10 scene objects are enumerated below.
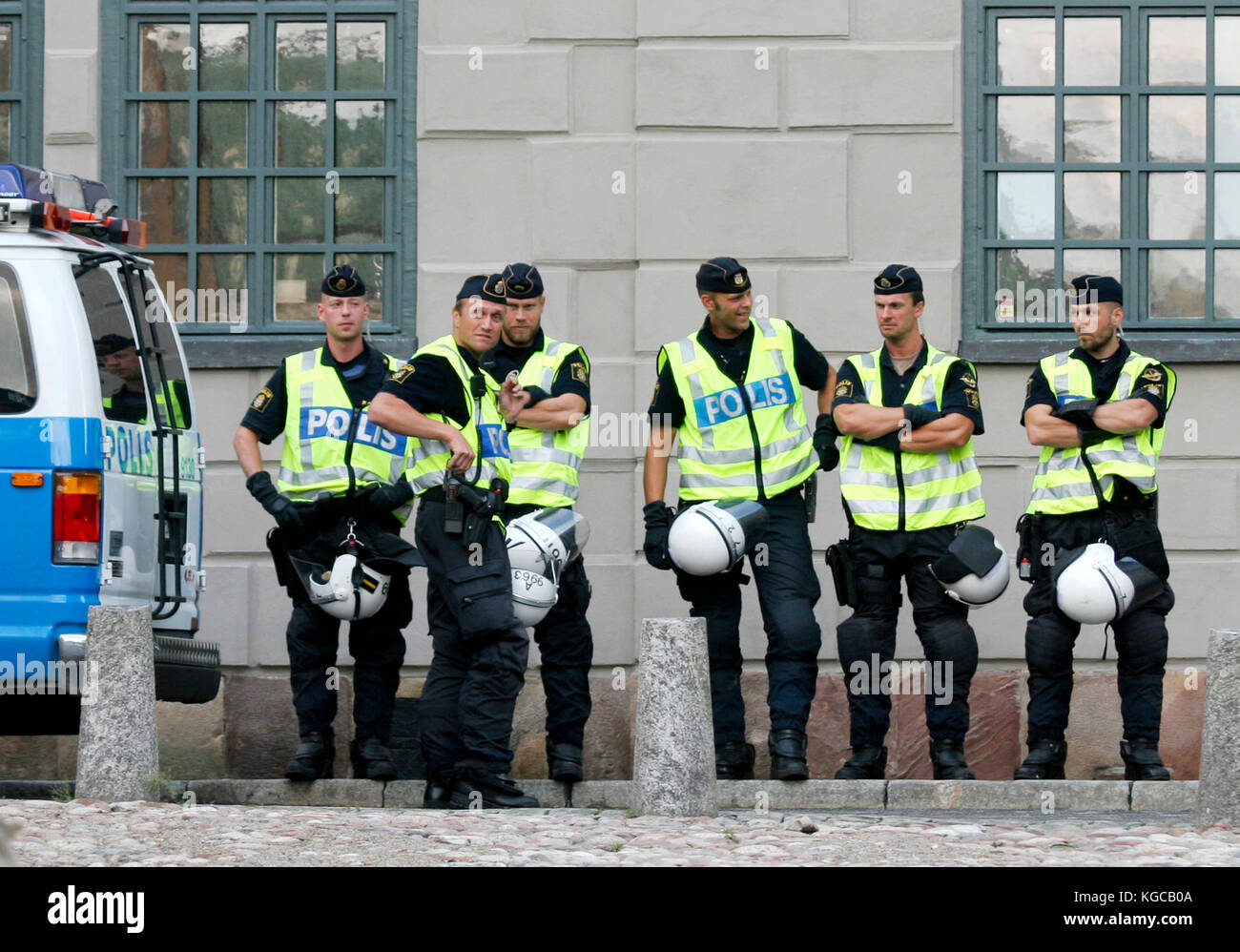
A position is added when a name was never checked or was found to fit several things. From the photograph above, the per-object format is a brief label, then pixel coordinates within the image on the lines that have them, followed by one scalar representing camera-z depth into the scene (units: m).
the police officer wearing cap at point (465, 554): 15.50
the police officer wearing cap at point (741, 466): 17.16
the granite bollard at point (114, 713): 14.77
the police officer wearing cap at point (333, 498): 17.55
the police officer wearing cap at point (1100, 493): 17.05
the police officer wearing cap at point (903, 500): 17.19
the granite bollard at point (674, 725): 14.54
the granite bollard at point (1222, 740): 14.07
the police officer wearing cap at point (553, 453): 17.31
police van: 15.41
